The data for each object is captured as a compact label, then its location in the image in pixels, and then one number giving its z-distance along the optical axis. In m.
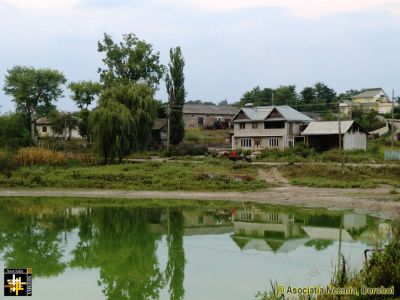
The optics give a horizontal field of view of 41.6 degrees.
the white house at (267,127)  58.78
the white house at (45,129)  77.12
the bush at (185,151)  55.56
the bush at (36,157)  45.09
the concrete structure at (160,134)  67.44
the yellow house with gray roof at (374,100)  88.38
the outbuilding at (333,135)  53.38
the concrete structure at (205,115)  77.50
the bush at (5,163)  42.80
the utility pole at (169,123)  57.94
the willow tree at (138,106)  48.16
